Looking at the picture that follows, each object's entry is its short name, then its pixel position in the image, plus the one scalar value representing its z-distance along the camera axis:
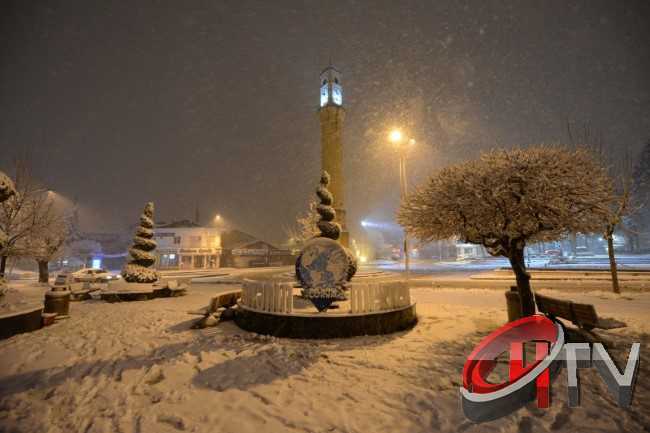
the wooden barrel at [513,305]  8.55
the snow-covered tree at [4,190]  8.22
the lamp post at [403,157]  18.42
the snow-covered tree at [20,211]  17.47
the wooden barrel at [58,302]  10.23
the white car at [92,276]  24.20
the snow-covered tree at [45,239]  19.61
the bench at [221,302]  9.26
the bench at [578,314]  6.26
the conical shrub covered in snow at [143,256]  15.47
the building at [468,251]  81.28
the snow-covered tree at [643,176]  42.47
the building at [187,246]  49.41
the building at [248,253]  52.69
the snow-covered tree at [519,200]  7.34
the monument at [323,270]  9.42
